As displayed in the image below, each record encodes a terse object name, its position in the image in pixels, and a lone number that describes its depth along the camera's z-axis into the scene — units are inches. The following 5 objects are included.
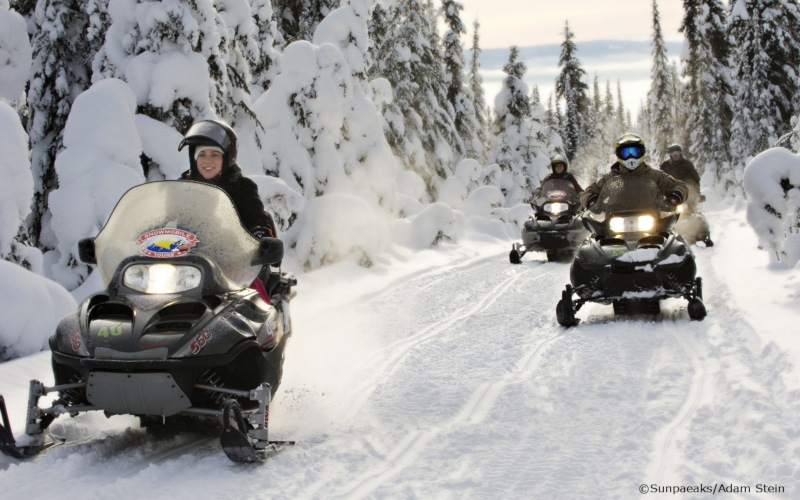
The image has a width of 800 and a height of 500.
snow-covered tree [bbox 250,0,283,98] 736.3
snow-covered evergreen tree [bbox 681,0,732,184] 1676.9
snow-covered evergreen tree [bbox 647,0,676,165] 2116.1
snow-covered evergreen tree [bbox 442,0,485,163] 1416.1
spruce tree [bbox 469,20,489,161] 1712.6
